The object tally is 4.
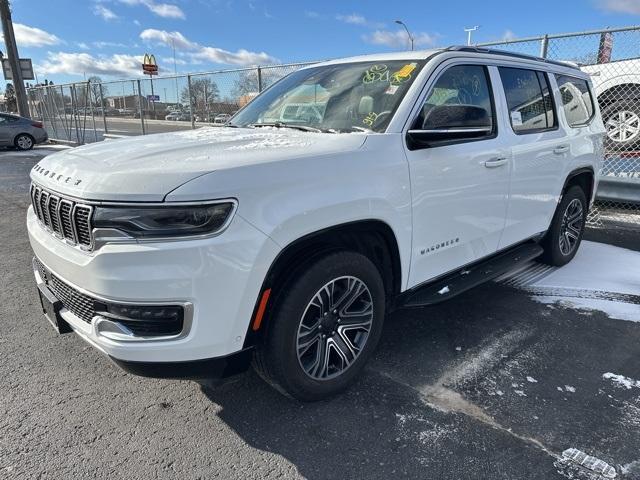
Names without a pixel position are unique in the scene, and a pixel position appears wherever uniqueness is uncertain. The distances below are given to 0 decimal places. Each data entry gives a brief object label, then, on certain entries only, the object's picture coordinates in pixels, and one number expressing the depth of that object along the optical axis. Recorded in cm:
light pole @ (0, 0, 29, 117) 2027
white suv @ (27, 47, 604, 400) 209
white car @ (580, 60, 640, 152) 718
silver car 1731
